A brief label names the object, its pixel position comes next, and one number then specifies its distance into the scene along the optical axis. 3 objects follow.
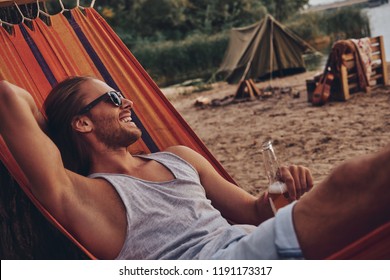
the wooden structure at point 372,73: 6.97
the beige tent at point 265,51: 11.49
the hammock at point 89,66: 2.19
